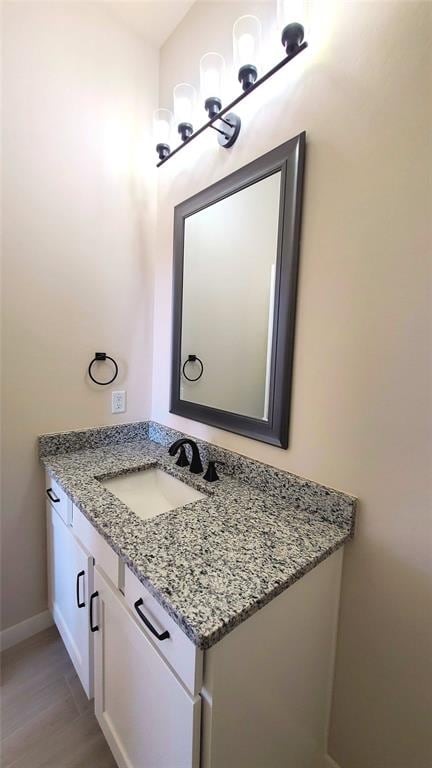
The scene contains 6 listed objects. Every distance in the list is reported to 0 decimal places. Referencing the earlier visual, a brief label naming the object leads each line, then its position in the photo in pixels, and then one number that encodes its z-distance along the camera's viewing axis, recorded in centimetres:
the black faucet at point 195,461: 130
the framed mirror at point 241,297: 104
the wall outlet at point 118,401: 166
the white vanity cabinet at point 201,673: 65
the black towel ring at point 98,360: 157
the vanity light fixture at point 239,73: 94
